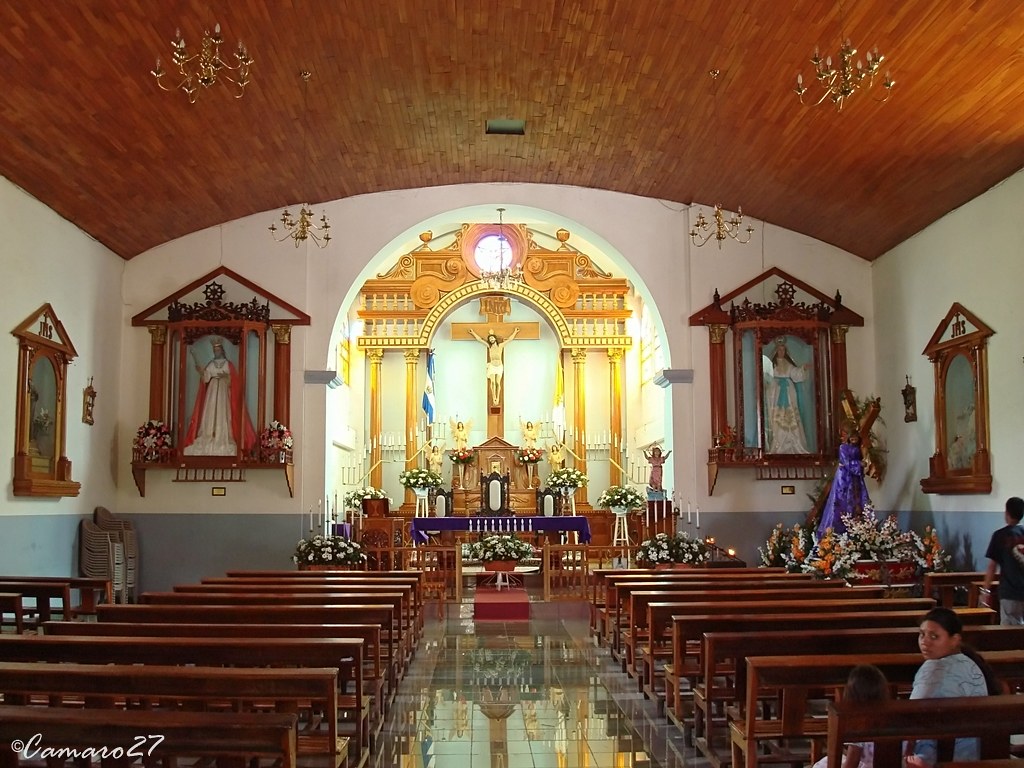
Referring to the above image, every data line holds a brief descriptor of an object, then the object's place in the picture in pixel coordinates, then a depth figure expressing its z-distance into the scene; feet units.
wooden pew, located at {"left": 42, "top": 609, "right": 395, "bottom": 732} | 17.97
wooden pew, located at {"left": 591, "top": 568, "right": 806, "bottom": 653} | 28.78
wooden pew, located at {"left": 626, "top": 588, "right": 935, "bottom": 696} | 21.24
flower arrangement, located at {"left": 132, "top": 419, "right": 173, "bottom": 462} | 42.57
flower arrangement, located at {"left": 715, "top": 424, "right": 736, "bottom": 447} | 43.57
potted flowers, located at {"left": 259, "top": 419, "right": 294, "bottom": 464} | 43.04
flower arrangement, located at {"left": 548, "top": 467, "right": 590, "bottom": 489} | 60.39
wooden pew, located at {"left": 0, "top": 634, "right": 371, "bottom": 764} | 15.62
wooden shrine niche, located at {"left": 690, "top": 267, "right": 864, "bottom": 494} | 43.86
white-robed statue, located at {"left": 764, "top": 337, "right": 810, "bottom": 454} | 43.98
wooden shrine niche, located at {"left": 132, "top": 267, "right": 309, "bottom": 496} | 43.50
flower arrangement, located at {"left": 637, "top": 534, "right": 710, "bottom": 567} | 38.78
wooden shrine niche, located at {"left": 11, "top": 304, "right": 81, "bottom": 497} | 34.32
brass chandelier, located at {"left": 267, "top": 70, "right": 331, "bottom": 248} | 31.86
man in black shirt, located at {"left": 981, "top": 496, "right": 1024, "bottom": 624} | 24.64
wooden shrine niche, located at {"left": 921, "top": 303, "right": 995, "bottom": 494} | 34.63
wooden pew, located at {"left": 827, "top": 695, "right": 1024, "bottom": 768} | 11.23
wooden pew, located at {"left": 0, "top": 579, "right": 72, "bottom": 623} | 26.89
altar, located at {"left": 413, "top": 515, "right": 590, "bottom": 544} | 46.47
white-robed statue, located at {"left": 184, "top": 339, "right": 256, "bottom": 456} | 43.55
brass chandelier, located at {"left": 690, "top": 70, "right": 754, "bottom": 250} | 44.62
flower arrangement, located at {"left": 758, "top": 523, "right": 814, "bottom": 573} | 38.91
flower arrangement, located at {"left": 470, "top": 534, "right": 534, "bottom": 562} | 41.19
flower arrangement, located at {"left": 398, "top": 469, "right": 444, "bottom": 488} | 57.31
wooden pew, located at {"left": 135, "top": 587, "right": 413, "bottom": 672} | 23.76
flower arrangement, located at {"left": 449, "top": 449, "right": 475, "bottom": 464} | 64.39
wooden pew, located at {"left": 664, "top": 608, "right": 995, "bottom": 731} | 18.93
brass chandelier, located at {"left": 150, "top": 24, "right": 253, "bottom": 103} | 22.74
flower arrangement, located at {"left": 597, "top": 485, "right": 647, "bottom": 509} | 49.93
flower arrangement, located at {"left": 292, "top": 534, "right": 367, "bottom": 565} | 39.70
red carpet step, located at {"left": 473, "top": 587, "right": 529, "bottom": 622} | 37.60
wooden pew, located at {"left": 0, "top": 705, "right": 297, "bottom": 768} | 10.78
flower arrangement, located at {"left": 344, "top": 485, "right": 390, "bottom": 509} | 54.75
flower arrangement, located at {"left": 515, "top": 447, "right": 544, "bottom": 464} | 63.87
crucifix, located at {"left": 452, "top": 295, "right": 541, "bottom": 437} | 68.95
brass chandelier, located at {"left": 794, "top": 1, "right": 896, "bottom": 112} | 23.18
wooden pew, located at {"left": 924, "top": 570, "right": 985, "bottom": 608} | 29.30
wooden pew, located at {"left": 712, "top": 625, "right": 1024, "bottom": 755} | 16.58
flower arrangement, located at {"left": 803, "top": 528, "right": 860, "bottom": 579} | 34.01
